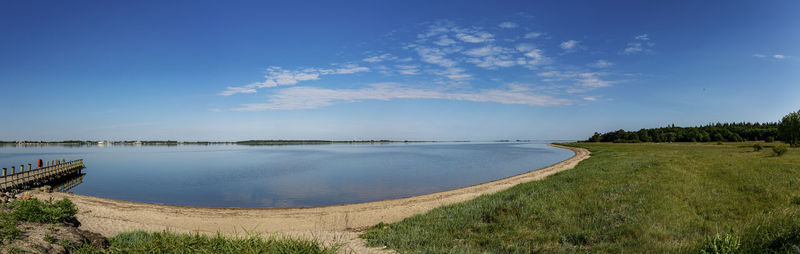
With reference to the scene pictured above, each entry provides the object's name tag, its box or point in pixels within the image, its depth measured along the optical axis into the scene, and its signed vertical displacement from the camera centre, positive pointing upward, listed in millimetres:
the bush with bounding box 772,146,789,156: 25234 -1242
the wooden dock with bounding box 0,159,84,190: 25392 -2909
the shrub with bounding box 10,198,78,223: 7980 -1735
